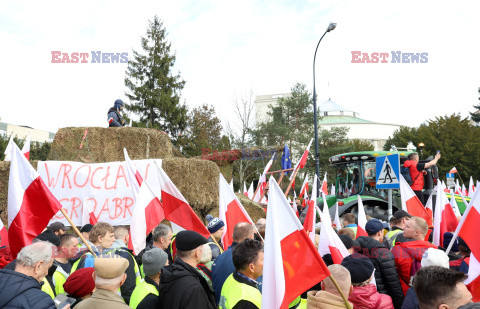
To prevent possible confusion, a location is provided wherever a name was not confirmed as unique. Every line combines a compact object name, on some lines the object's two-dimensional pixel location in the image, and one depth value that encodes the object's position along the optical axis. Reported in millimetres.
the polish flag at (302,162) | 9477
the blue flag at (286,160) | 14890
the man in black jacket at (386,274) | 4484
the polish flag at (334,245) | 4703
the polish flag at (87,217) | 8727
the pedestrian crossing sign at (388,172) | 8352
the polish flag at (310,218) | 6650
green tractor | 11804
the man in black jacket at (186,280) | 3332
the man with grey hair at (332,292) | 3047
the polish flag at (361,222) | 7047
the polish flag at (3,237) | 6893
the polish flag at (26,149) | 10297
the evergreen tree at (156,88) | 34000
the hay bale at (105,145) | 11305
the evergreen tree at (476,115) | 51156
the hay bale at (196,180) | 10688
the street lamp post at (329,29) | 16828
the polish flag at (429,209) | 8172
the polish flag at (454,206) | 8481
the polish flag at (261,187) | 14361
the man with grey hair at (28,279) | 3180
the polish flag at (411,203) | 7637
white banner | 9938
